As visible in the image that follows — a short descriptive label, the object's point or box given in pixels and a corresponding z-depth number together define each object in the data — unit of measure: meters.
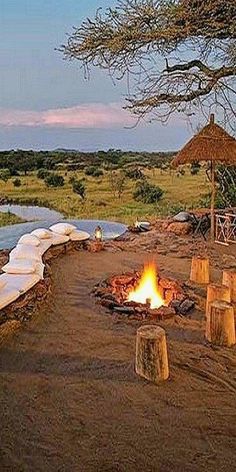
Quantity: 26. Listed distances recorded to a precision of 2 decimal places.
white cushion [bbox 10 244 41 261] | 6.05
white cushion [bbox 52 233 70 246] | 7.72
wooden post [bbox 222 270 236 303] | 5.41
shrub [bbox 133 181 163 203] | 15.94
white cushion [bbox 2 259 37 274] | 5.41
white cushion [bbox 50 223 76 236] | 8.19
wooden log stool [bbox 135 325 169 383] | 3.50
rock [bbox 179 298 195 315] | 5.05
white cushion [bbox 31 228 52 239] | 7.61
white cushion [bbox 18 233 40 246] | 7.04
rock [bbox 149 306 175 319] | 4.88
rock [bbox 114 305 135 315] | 4.98
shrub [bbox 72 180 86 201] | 15.84
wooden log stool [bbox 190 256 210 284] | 6.16
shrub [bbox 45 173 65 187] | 16.75
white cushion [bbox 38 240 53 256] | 7.03
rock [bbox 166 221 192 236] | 9.55
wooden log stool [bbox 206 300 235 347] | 4.12
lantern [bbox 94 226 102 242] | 8.54
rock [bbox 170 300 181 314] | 5.06
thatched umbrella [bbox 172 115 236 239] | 8.65
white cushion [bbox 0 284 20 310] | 4.50
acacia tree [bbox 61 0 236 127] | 3.60
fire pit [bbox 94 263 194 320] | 4.98
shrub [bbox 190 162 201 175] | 21.69
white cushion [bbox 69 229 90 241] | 8.30
